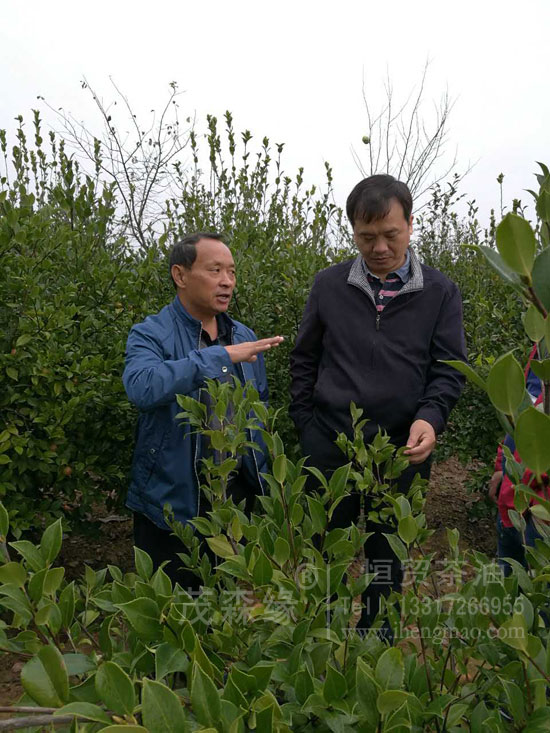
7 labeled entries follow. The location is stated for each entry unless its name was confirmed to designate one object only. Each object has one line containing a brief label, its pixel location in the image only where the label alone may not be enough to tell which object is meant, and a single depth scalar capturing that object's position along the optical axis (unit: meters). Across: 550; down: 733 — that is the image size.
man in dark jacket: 2.46
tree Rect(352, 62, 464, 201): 10.37
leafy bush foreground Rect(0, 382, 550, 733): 0.71
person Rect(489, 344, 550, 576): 2.09
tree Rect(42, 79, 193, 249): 7.20
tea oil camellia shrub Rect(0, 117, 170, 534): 3.07
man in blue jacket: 2.41
